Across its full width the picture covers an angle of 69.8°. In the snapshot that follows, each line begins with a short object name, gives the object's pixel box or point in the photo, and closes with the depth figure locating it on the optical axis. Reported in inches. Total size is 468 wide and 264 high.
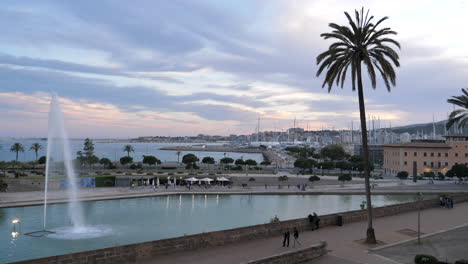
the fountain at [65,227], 1079.4
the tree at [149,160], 3491.1
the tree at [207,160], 3624.5
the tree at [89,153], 3361.2
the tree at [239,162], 3659.0
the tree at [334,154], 4350.4
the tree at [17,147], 3737.7
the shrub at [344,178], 2472.7
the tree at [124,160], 3469.2
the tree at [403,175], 2878.9
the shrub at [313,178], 2517.1
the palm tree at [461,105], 1073.5
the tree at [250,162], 3572.3
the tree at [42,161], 3155.0
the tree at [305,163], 3380.9
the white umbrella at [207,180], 2279.8
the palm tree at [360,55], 756.6
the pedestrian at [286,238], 711.7
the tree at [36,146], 4015.8
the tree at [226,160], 3690.5
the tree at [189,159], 3415.4
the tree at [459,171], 2657.5
